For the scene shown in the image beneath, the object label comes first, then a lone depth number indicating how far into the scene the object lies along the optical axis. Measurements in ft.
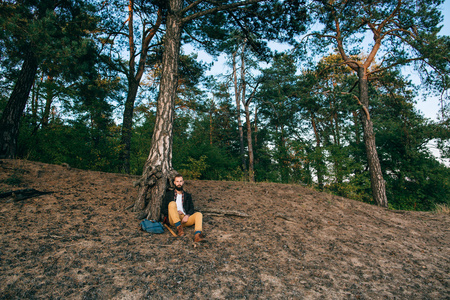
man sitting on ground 12.92
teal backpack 12.54
